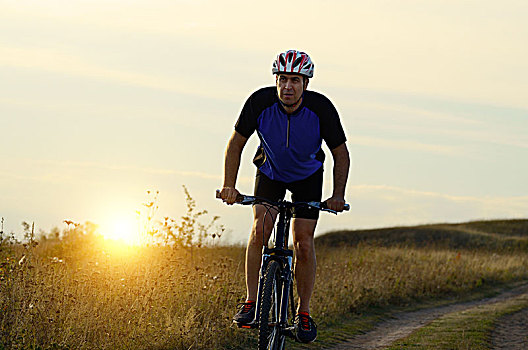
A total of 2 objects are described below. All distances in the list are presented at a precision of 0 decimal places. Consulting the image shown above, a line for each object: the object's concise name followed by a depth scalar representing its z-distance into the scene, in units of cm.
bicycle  609
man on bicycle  646
